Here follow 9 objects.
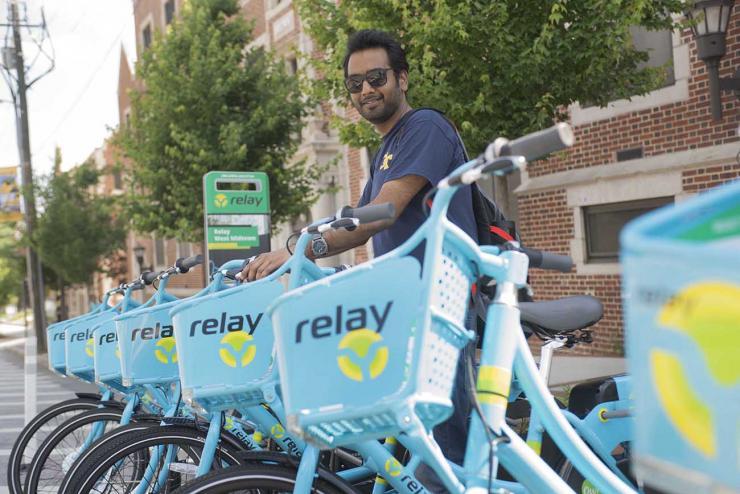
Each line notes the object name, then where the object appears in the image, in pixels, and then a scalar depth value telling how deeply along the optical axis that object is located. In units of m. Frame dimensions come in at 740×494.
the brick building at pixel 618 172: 10.63
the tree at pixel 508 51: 8.08
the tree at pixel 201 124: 15.64
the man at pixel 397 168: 3.19
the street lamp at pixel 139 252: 24.45
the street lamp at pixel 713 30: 8.87
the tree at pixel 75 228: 27.45
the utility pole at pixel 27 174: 25.12
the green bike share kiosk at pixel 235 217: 11.17
